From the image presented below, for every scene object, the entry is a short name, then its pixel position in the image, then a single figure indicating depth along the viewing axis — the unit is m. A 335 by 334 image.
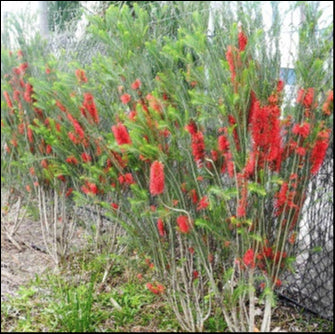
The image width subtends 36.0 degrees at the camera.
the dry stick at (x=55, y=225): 4.02
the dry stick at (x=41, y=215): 4.14
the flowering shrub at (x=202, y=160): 2.14
